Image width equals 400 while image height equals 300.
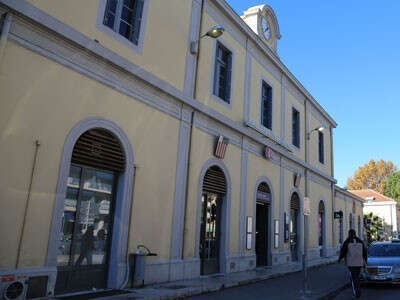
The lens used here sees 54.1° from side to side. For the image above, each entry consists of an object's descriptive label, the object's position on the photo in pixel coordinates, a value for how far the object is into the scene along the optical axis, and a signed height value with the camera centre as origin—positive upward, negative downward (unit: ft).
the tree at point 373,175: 203.92 +38.41
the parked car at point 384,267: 38.16 -1.53
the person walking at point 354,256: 33.01 -0.53
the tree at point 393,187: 196.54 +32.06
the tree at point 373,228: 123.90 +7.82
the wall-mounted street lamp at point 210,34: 35.33 +18.57
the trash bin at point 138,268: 28.81 -2.32
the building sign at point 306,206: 35.65 +3.55
